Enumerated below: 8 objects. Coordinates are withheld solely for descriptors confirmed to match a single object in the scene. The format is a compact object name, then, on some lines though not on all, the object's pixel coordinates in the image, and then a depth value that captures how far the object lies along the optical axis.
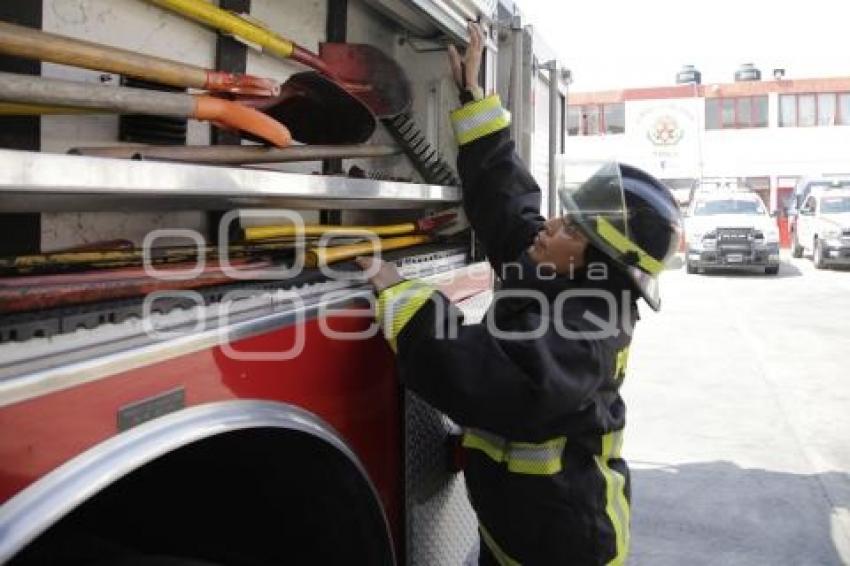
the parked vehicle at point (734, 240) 15.21
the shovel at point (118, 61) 1.28
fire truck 1.05
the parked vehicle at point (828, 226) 15.85
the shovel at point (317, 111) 2.03
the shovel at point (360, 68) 2.23
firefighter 1.69
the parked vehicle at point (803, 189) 18.17
